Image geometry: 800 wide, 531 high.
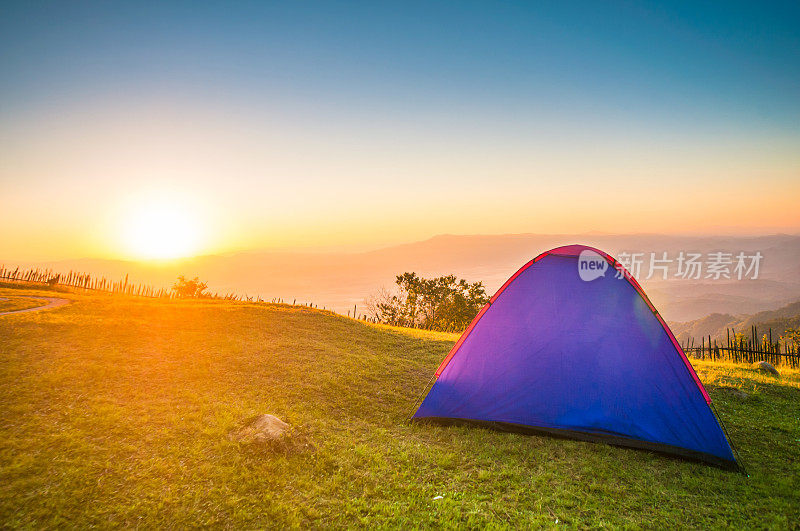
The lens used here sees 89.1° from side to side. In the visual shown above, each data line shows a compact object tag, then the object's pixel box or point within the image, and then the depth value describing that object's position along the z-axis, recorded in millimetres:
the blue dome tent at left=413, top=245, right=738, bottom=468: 7438
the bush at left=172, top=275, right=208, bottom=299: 38781
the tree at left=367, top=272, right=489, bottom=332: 31969
